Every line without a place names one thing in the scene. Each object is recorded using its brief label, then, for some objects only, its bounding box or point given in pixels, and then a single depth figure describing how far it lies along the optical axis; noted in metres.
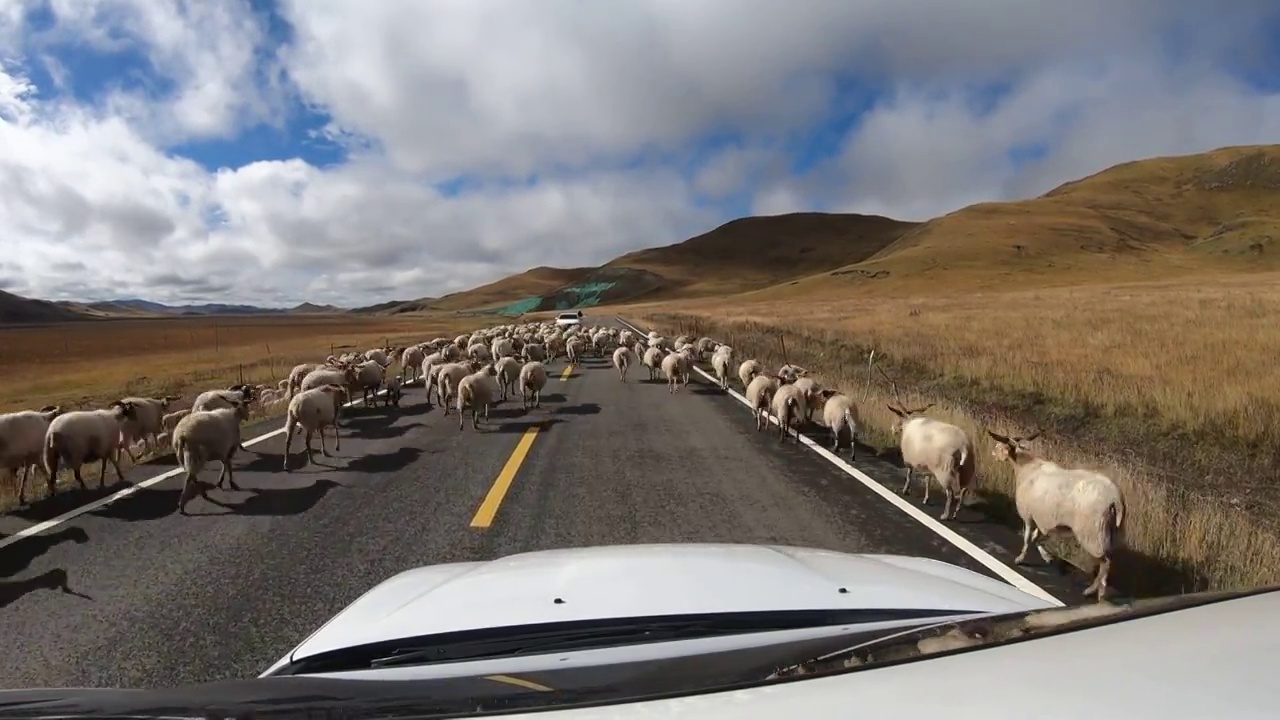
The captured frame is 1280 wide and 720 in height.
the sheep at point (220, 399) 11.69
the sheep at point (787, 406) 11.27
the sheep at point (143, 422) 10.60
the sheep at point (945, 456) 7.11
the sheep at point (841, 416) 10.08
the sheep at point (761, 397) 12.39
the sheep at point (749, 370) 15.72
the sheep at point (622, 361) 21.01
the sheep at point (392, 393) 16.55
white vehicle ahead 43.81
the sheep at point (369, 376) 16.33
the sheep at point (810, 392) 11.90
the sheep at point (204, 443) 8.27
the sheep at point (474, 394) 13.00
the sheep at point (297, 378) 15.62
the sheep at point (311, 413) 10.34
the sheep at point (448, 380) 14.88
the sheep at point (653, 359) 20.40
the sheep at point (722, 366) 18.41
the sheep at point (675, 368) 17.53
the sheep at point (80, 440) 8.45
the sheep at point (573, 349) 26.31
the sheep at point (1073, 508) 5.05
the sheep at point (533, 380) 15.30
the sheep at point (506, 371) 16.84
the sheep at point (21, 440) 8.52
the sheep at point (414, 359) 21.45
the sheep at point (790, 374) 13.86
